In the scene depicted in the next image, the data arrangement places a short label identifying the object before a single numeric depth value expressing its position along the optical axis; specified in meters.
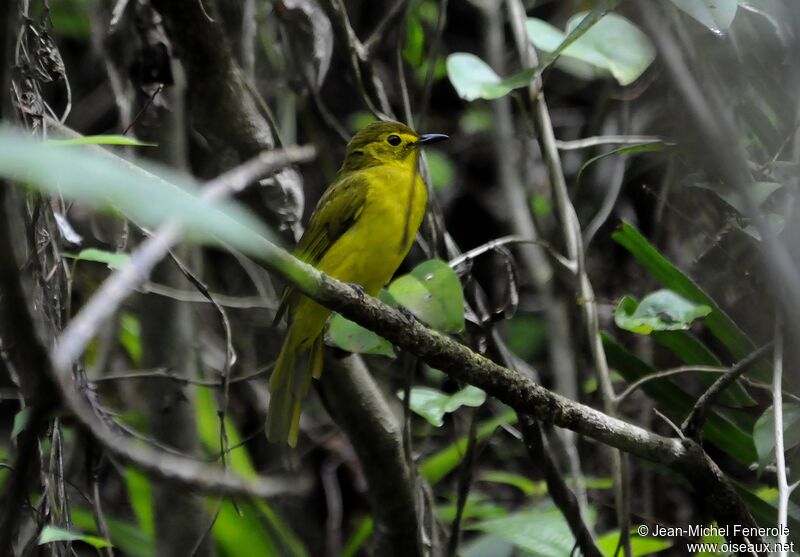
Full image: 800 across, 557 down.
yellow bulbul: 6.87
